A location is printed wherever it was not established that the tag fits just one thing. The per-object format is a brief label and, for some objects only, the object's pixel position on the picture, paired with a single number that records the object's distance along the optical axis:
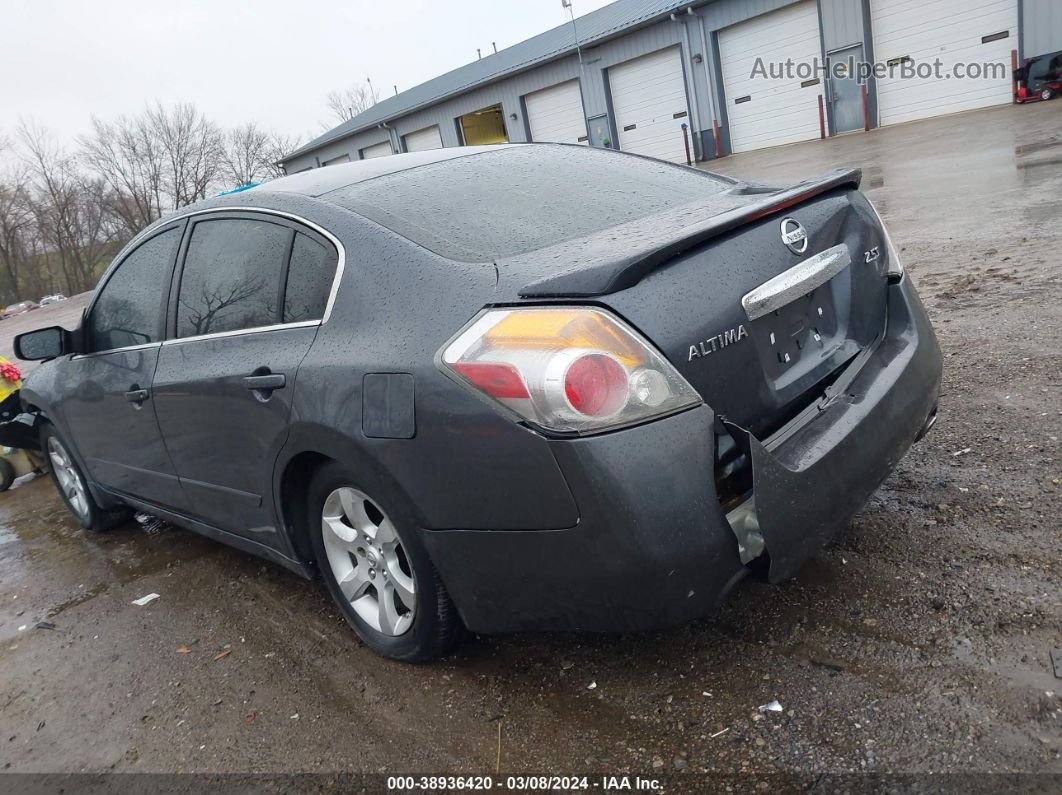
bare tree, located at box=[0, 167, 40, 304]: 53.34
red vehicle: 18.33
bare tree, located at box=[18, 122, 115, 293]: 53.12
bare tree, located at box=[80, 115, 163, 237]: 51.31
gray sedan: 1.99
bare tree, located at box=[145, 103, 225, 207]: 52.09
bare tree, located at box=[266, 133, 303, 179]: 50.80
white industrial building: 19.92
